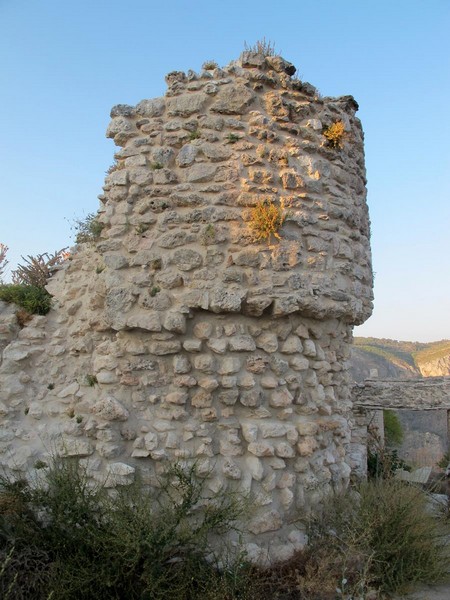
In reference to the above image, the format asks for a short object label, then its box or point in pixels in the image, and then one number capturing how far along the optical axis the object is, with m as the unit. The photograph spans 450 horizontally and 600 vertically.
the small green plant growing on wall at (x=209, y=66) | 5.04
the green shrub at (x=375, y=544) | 3.99
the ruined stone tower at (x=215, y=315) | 4.34
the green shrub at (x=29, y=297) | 5.50
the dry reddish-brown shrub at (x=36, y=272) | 5.93
